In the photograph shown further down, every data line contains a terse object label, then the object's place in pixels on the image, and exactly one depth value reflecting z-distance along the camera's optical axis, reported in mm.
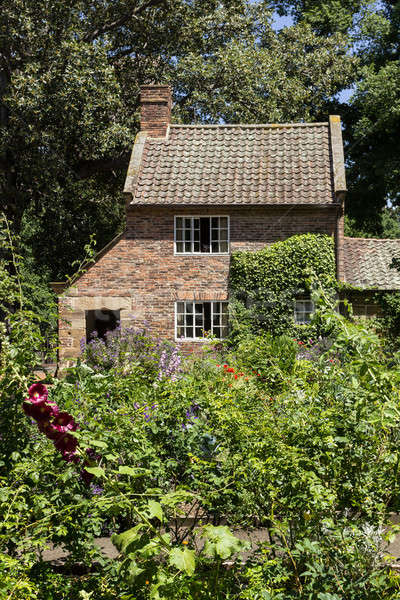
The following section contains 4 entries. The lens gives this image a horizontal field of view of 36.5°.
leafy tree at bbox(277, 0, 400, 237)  26281
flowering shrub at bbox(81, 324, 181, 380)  10541
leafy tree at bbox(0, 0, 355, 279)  19547
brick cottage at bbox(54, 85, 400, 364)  18375
